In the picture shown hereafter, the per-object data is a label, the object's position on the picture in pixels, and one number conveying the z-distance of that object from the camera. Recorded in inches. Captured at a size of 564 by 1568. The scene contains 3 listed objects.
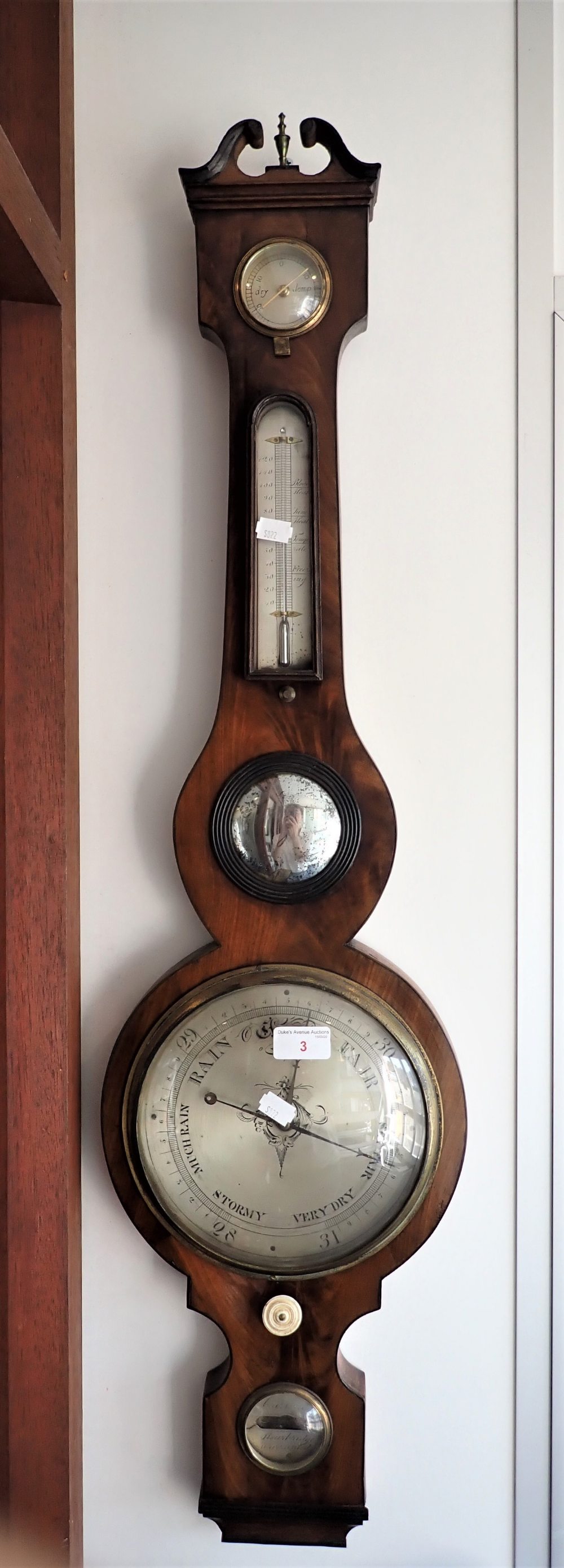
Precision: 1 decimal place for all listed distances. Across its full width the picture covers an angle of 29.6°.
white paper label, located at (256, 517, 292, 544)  45.9
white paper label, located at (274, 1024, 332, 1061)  46.1
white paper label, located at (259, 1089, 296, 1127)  45.9
